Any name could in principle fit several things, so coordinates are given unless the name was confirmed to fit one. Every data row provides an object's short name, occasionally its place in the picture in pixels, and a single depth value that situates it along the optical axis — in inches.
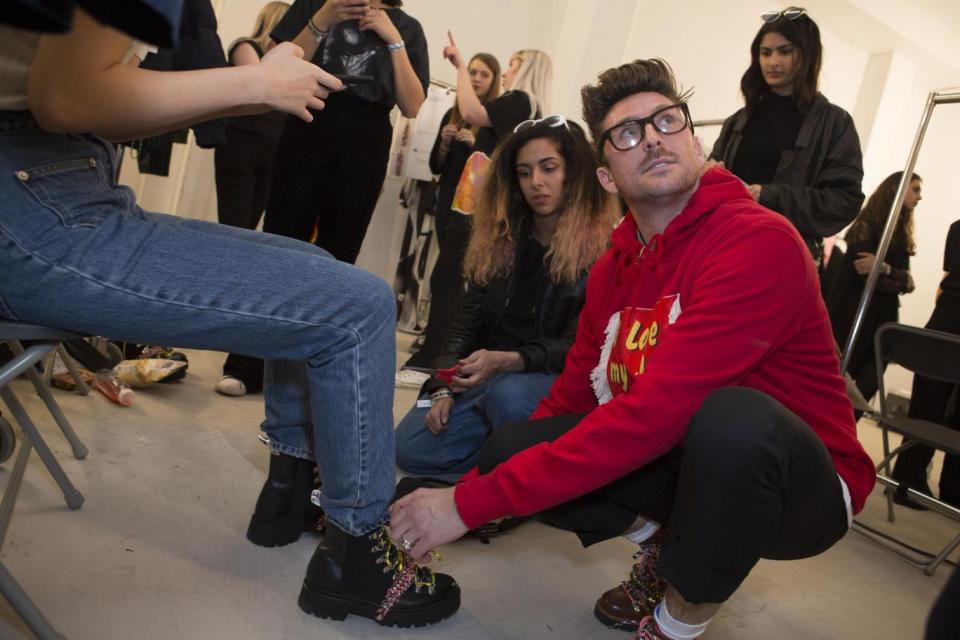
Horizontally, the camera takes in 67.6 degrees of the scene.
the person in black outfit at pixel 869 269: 145.6
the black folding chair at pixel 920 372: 84.4
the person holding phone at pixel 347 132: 84.7
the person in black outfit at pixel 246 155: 115.3
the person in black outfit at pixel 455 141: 141.4
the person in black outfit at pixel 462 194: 121.6
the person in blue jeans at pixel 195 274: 30.8
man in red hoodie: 38.6
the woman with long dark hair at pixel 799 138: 85.4
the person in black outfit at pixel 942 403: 115.4
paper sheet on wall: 170.6
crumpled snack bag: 84.7
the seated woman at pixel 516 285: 72.7
